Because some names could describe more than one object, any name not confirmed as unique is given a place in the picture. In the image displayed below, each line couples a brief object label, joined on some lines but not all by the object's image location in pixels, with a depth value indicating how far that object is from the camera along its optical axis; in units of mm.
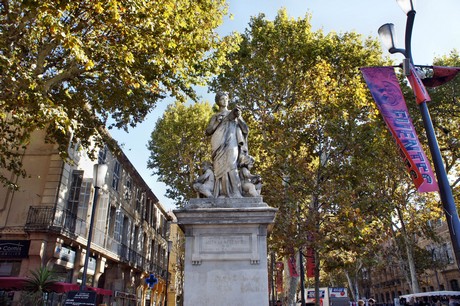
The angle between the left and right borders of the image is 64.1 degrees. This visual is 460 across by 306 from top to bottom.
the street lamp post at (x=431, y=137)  5586
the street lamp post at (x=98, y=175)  10484
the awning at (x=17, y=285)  12695
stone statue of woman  7090
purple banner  6305
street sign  9422
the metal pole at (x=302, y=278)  14242
